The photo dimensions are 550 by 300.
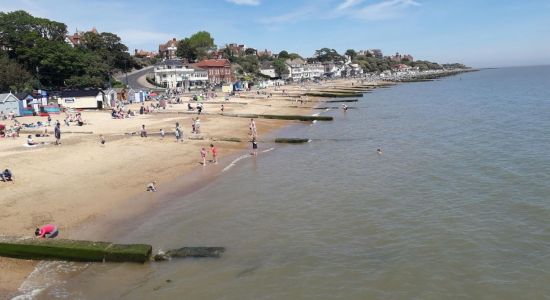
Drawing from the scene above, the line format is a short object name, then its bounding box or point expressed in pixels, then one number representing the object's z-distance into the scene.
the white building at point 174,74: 106.12
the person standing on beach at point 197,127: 36.85
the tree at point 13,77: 69.81
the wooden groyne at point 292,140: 35.12
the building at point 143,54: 185.38
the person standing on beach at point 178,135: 32.94
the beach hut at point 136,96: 66.25
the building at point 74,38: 124.88
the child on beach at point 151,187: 21.05
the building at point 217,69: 119.19
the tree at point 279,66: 153.62
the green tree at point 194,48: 149.62
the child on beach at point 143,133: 33.94
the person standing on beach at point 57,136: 30.31
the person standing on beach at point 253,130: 35.97
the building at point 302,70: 164.75
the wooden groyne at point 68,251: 13.45
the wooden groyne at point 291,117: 50.72
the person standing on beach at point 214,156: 27.45
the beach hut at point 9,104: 47.00
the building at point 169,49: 169.32
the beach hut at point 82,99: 54.75
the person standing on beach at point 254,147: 31.41
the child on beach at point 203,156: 27.02
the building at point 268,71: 154.30
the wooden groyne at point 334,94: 90.71
